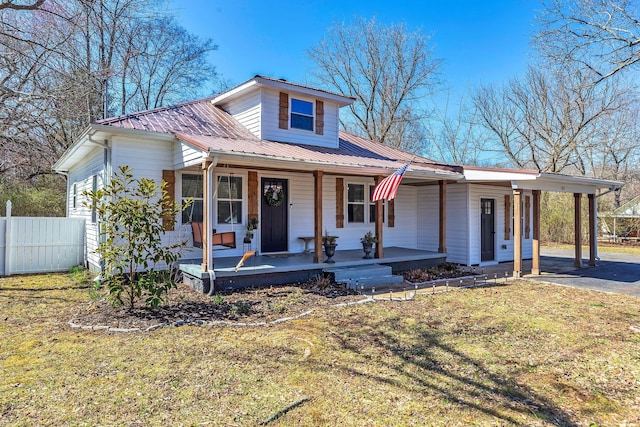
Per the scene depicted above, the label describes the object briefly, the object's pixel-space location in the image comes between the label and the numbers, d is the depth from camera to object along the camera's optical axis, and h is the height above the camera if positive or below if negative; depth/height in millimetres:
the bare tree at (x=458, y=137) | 26062 +5745
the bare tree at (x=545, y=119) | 20938 +5895
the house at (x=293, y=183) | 7797 +932
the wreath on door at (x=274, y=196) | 9734 +572
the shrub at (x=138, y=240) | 5617 -341
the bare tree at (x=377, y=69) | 23375 +9410
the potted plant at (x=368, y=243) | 9211 -639
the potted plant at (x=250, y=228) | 9227 -254
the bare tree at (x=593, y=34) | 7539 +3866
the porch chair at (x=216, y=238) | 7488 -401
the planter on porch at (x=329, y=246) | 8523 -642
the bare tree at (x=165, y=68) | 19500 +8437
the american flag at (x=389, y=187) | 7620 +635
